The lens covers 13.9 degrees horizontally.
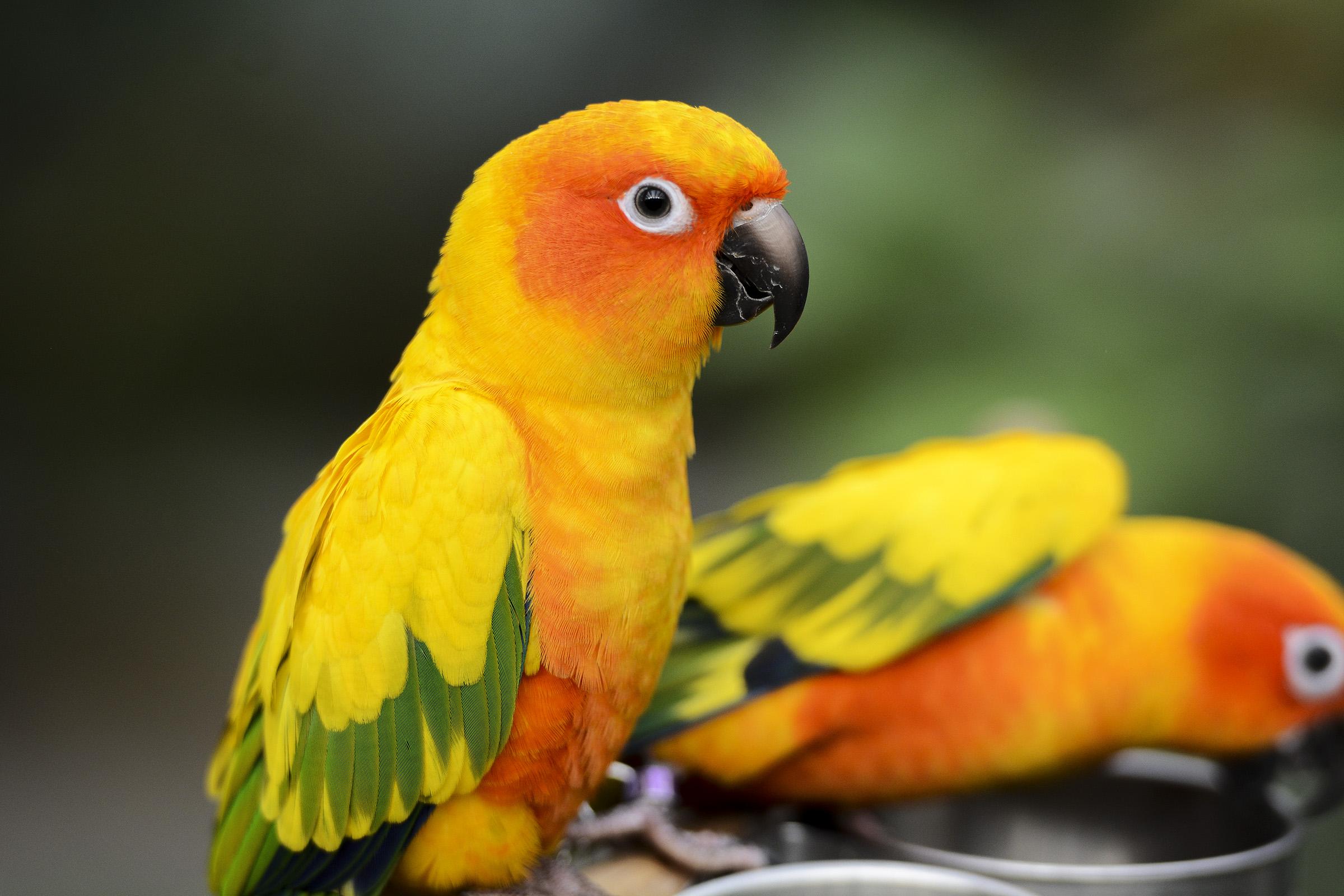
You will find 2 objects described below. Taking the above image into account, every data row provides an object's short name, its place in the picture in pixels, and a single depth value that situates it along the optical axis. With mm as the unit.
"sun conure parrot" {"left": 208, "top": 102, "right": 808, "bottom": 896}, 786
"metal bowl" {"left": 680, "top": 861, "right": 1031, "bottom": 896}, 817
